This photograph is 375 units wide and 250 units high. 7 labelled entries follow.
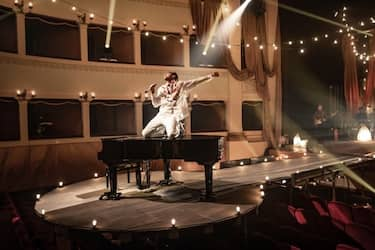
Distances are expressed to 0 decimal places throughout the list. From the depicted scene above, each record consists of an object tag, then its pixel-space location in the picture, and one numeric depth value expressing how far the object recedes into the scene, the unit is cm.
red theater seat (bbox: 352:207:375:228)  360
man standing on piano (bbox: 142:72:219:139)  493
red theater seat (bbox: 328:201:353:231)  359
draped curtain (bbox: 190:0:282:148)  928
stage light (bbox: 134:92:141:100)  878
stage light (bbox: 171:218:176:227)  353
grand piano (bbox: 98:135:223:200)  435
